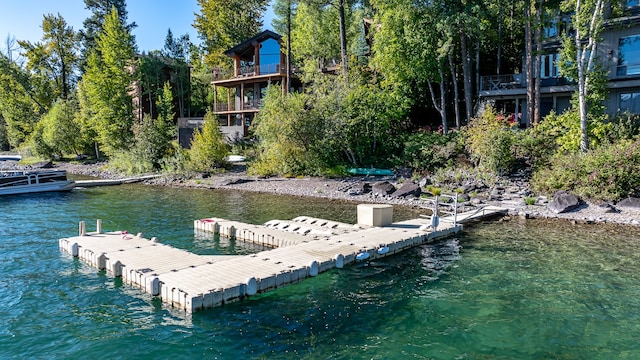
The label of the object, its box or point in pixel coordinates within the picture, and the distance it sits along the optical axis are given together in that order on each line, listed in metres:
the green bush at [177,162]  36.75
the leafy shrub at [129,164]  40.22
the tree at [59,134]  51.98
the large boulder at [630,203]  19.20
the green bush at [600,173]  20.27
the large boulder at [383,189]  25.37
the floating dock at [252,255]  10.43
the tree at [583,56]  22.33
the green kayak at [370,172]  29.76
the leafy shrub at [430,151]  27.95
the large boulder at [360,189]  26.22
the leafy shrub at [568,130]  23.59
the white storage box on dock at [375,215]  17.05
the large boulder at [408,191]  24.72
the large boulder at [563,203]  19.97
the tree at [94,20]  58.88
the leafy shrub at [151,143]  40.16
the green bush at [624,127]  23.52
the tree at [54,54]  59.38
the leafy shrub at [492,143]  24.64
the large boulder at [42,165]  47.87
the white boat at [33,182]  28.81
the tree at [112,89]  46.88
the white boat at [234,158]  38.28
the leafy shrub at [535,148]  24.56
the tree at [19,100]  59.25
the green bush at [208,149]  36.09
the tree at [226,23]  53.94
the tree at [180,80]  53.50
